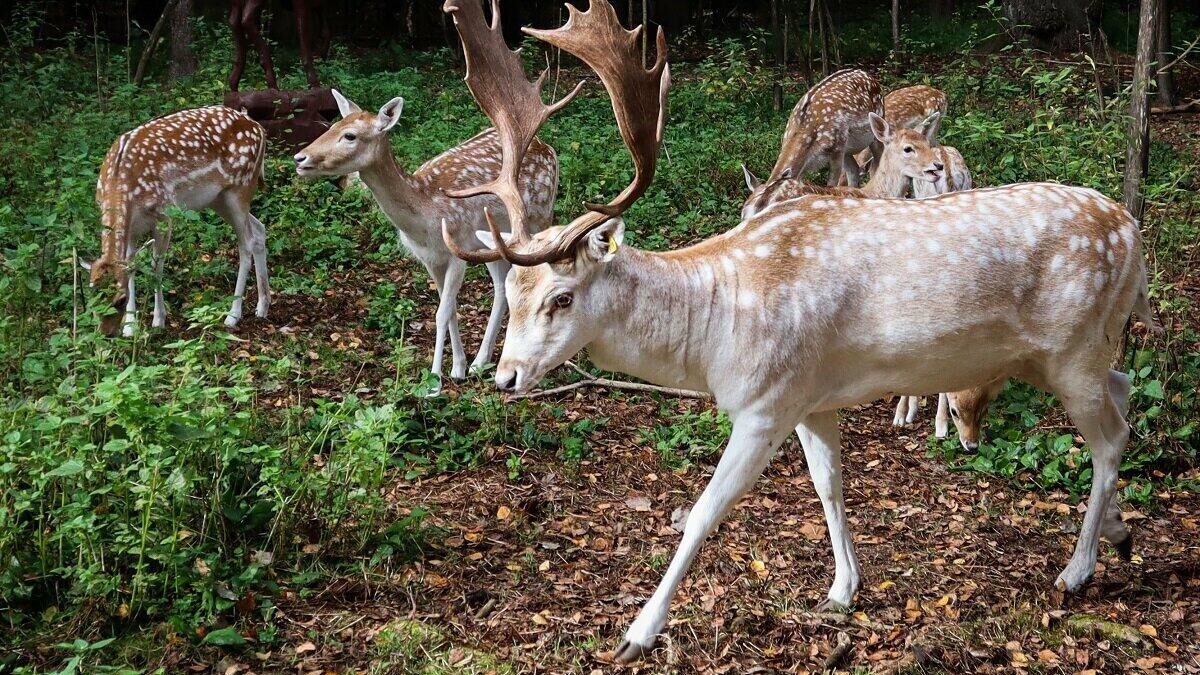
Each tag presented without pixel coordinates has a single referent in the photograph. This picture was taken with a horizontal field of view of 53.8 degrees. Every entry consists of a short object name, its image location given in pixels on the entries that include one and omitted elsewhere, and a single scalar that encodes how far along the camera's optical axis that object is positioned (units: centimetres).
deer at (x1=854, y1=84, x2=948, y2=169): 1038
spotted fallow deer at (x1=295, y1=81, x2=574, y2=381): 740
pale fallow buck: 414
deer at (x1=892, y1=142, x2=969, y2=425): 563
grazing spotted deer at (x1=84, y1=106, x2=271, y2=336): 781
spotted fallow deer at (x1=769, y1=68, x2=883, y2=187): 1021
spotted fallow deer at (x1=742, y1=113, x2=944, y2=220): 762
